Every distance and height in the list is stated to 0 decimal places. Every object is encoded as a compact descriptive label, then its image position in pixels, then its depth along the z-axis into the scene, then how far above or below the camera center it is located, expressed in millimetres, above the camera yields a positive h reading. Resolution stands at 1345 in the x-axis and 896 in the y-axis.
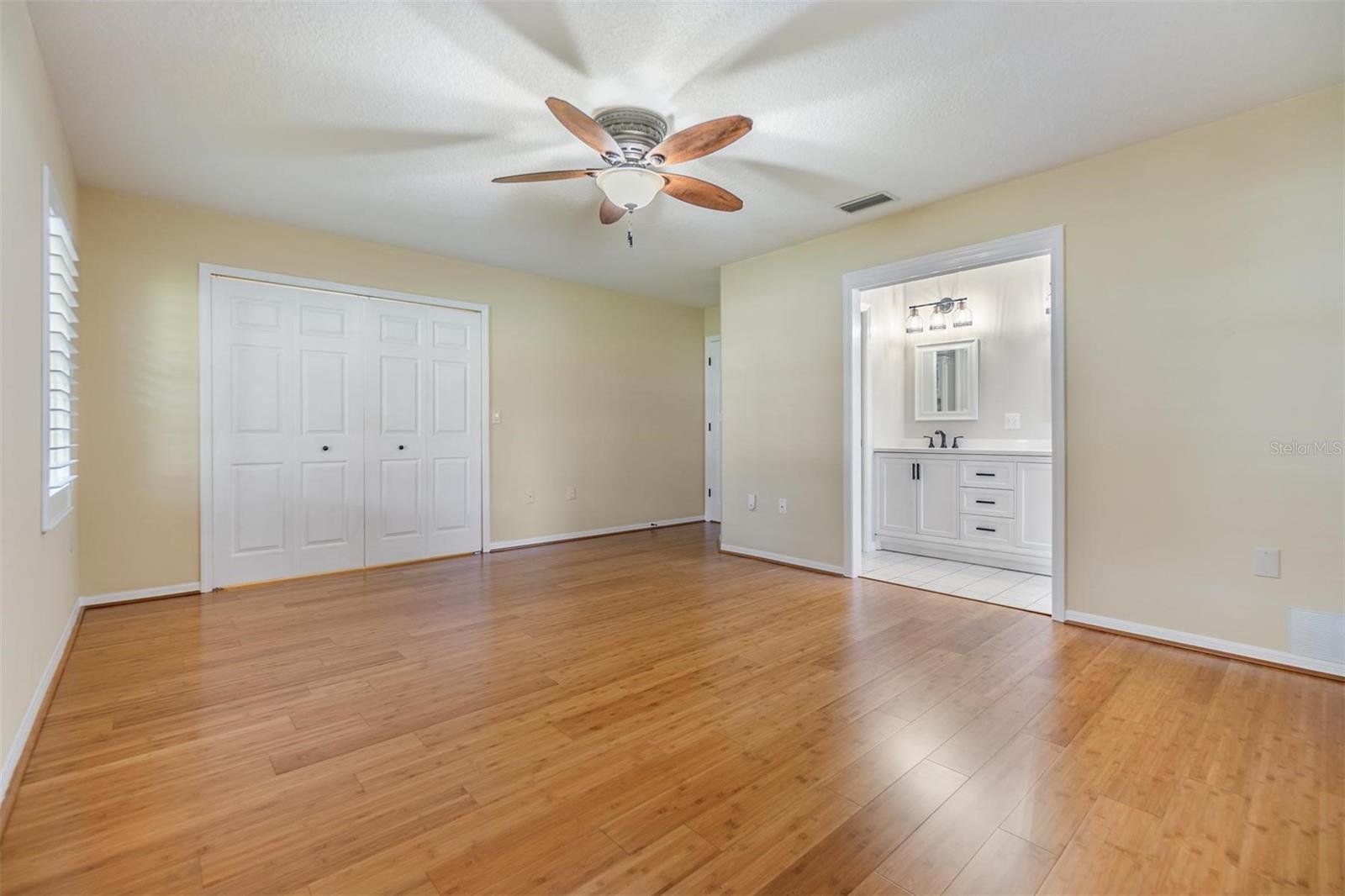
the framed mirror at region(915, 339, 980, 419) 5137 +564
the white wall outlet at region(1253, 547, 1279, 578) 2621 -529
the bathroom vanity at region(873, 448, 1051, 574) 4383 -498
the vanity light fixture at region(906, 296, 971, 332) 5176 +1139
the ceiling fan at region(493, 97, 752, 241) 2311 +1221
